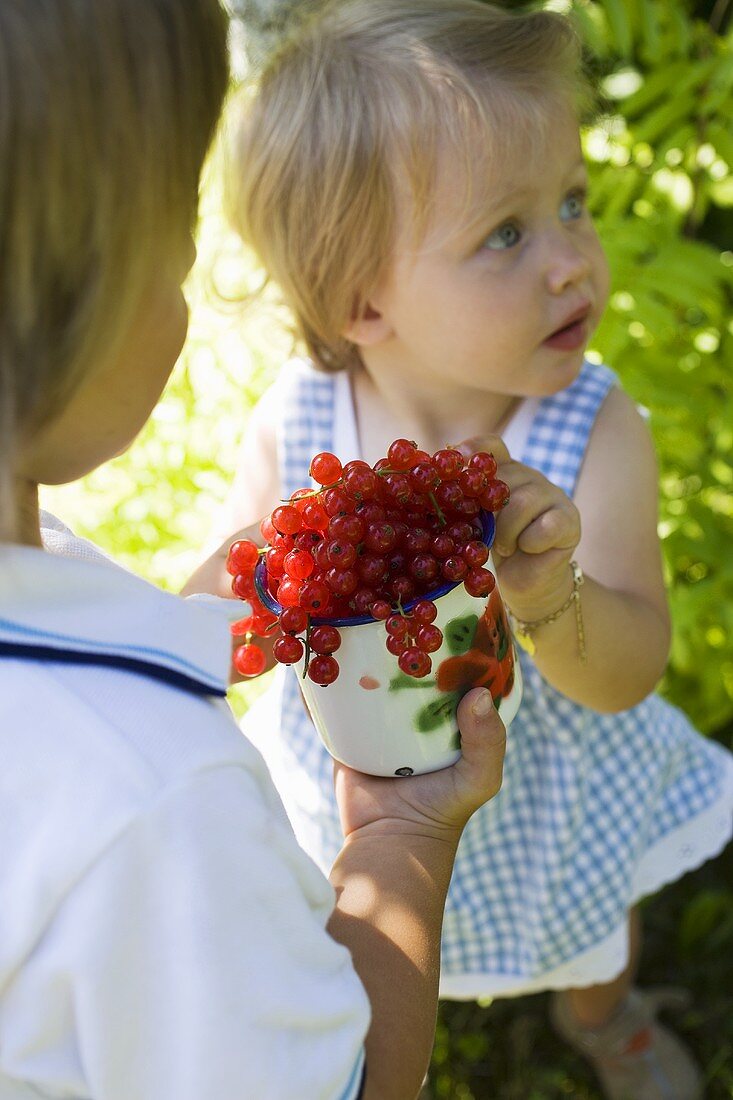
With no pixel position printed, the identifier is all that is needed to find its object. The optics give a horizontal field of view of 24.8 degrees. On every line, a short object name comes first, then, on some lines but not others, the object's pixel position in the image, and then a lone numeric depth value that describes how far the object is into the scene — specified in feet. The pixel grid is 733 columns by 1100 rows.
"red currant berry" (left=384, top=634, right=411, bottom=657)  1.63
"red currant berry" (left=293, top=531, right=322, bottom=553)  1.70
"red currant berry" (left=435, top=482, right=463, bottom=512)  1.72
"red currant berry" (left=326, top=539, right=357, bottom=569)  1.64
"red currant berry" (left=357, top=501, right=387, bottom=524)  1.67
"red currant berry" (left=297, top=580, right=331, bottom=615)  1.66
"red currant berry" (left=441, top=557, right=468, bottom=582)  1.64
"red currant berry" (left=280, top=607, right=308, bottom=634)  1.66
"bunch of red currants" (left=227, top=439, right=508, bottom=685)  1.65
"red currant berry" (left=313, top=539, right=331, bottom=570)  1.66
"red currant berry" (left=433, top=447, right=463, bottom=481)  1.70
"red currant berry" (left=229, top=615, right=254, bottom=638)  1.79
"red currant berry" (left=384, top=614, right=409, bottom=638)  1.62
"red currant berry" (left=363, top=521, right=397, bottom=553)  1.66
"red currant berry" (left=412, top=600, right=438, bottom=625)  1.62
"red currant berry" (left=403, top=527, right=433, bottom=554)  1.68
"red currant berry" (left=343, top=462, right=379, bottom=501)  1.70
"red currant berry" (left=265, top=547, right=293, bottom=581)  1.70
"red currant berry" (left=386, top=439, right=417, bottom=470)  1.73
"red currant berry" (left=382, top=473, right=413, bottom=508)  1.71
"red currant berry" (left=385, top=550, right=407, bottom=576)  1.69
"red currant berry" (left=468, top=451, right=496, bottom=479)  1.73
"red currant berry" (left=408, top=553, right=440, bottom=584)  1.66
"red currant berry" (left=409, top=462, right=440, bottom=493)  1.70
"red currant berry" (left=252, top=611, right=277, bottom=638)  1.75
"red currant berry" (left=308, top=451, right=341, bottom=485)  1.73
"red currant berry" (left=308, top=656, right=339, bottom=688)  1.66
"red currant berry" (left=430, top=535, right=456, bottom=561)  1.67
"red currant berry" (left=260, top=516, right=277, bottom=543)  1.76
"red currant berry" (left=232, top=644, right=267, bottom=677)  1.83
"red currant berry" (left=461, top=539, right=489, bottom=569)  1.64
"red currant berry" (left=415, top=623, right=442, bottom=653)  1.63
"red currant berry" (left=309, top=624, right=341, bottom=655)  1.65
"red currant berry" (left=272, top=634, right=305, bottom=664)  1.67
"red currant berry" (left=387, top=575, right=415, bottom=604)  1.66
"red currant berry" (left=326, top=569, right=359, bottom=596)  1.65
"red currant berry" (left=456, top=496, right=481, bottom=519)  1.74
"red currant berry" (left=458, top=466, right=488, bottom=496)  1.72
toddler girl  2.11
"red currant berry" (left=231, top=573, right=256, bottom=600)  1.80
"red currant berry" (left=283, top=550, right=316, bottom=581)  1.67
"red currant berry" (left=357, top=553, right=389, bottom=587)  1.66
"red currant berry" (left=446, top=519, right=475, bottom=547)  1.70
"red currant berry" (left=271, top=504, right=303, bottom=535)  1.70
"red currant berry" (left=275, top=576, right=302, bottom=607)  1.66
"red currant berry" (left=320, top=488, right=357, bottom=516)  1.70
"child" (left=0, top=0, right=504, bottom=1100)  1.34
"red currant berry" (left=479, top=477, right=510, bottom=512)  1.73
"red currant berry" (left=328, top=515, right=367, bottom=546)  1.65
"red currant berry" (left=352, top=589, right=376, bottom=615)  1.65
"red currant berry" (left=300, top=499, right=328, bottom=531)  1.70
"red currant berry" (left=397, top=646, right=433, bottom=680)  1.64
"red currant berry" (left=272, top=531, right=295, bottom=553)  1.72
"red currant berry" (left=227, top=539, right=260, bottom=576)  1.80
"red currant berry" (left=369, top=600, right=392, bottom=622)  1.62
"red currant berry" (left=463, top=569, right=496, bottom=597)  1.65
